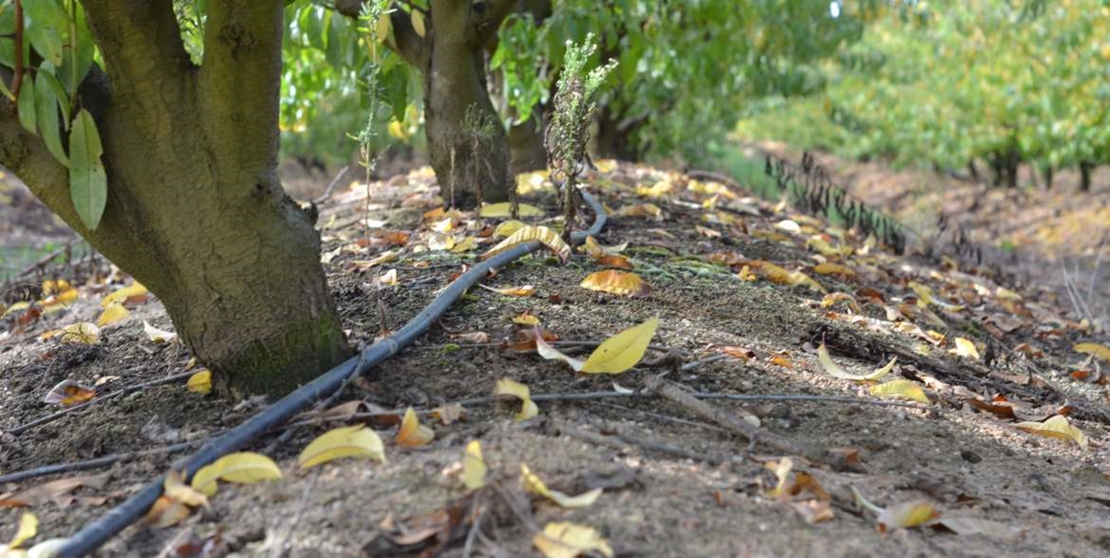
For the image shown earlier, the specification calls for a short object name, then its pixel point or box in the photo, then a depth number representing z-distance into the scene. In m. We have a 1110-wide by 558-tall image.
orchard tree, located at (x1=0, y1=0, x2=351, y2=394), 2.26
